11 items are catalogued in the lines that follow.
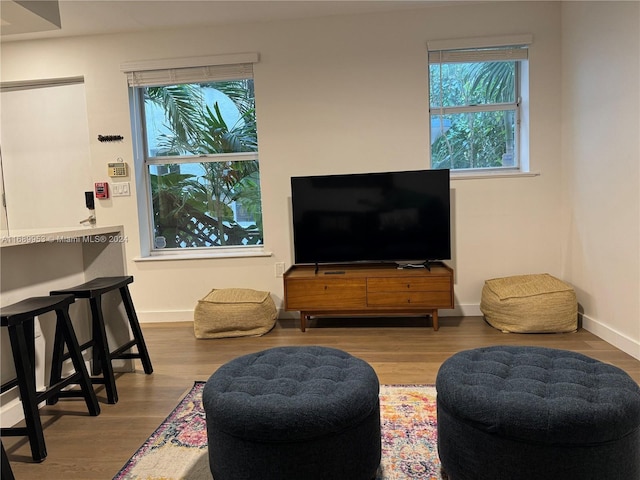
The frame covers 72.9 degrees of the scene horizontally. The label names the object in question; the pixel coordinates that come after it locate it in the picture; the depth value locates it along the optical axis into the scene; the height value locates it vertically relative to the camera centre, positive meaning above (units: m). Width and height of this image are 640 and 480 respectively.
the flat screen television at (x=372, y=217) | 3.42 -0.21
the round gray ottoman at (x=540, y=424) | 1.21 -0.68
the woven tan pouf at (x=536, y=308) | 3.14 -0.91
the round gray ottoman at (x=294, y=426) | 1.30 -0.71
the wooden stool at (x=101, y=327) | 2.24 -0.70
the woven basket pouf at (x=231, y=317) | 3.36 -0.93
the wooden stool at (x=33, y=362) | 1.79 -0.70
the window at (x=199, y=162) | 3.94 +0.32
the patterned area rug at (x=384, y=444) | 1.64 -1.04
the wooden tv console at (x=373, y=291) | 3.31 -0.78
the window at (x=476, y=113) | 3.69 +0.62
